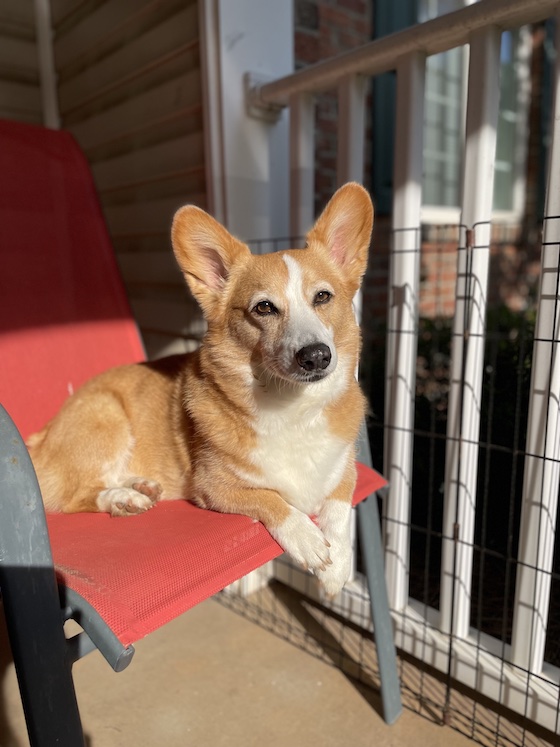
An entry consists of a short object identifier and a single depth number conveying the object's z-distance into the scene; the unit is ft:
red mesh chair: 3.02
